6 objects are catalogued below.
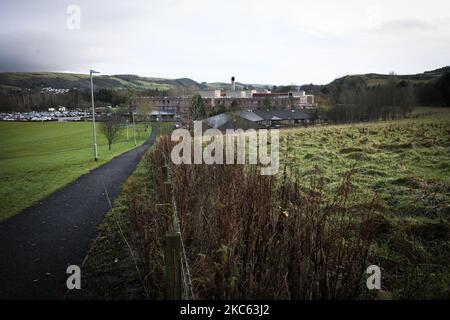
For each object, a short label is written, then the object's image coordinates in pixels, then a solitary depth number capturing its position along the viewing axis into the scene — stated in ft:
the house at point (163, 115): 292.34
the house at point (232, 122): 141.08
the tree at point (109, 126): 115.65
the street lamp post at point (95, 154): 71.10
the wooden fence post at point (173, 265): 10.18
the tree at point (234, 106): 208.06
